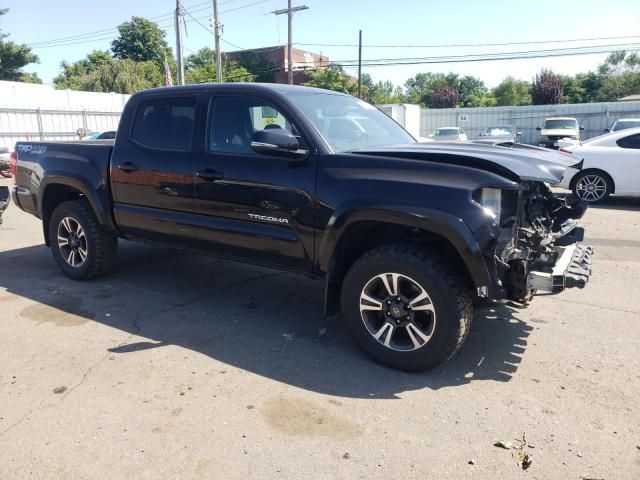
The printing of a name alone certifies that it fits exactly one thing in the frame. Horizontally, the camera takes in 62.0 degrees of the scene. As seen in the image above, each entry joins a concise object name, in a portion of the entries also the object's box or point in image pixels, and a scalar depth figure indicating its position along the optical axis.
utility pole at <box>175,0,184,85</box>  25.79
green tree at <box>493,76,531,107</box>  68.88
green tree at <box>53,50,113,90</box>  51.59
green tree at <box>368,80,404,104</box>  68.70
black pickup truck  3.37
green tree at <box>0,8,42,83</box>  45.44
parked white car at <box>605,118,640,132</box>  19.81
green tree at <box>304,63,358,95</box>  49.37
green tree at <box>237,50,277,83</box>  65.69
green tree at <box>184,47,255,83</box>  54.11
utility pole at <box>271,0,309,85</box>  34.91
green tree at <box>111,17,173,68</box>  67.25
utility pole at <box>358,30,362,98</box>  39.38
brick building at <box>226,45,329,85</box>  64.81
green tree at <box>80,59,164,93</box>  45.16
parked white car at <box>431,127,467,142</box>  25.23
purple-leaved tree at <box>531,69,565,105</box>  46.94
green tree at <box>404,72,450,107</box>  105.72
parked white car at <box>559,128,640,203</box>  10.02
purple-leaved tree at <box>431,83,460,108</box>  54.19
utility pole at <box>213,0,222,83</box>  28.23
